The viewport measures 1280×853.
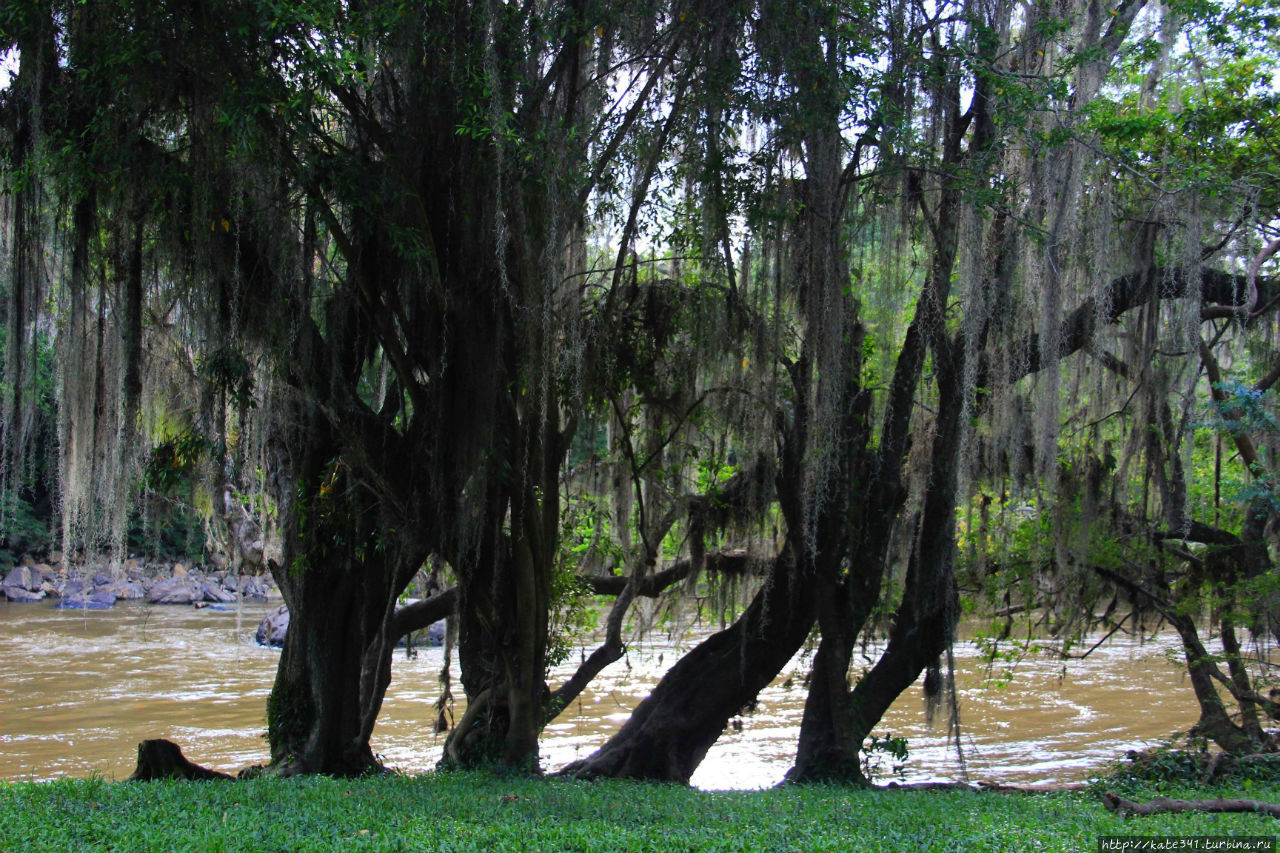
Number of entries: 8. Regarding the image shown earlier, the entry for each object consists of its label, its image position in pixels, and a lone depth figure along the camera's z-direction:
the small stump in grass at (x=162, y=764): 6.62
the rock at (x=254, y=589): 30.75
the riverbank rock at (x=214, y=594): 31.38
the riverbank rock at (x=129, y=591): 30.48
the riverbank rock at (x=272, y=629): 21.70
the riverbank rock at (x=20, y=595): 29.54
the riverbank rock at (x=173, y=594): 30.77
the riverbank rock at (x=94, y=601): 27.97
